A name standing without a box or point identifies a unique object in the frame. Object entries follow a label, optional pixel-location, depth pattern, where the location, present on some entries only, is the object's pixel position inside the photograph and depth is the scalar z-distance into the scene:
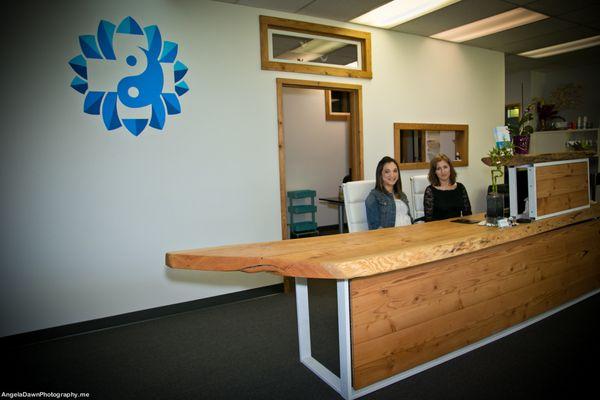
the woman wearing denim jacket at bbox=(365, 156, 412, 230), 3.16
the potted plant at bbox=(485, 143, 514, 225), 2.59
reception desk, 1.93
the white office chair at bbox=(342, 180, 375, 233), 3.26
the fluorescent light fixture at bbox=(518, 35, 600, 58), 5.42
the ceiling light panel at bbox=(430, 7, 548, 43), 4.34
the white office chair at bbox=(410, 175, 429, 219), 3.79
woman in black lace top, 3.41
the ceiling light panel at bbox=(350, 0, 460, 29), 3.93
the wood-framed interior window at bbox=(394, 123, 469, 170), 4.86
